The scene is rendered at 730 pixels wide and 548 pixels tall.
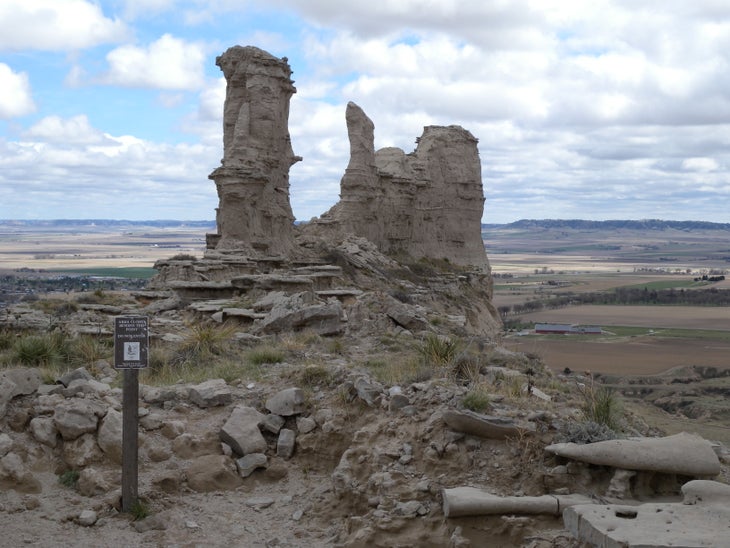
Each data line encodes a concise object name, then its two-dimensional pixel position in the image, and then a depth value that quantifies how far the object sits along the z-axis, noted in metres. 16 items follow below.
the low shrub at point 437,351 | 10.53
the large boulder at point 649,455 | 6.81
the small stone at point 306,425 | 8.98
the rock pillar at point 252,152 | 30.16
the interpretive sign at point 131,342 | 7.67
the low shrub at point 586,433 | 7.27
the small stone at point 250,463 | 8.52
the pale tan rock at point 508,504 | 6.57
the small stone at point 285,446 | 8.84
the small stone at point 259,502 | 8.05
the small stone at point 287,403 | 9.23
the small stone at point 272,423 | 9.05
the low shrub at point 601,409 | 7.97
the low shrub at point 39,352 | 11.62
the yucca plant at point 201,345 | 12.20
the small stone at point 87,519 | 7.37
